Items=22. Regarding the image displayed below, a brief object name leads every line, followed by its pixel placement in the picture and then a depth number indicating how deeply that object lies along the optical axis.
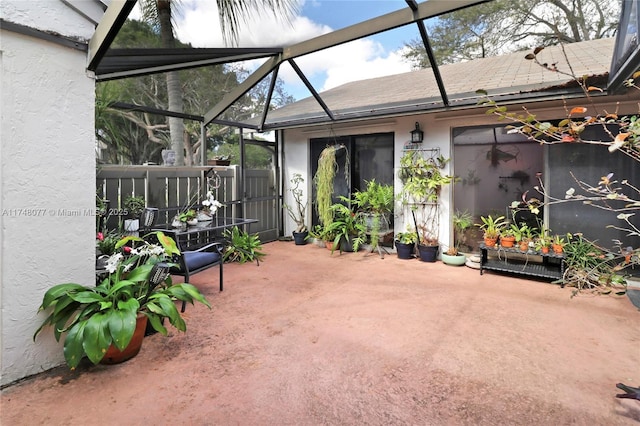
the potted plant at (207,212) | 4.35
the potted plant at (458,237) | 4.89
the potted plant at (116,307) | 1.92
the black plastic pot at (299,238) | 6.43
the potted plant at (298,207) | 6.63
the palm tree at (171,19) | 4.44
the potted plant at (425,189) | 5.08
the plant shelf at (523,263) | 4.06
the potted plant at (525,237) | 4.23
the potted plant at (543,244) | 4.09
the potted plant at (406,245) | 5.31
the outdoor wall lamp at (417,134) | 5.23
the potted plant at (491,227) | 4.44
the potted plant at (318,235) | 6.15
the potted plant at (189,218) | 4.00
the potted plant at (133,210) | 3.30
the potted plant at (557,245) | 4.03
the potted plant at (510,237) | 4.33
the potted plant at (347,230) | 5.71
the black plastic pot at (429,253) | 5.07
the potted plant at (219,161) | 5.63
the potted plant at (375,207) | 5.46
